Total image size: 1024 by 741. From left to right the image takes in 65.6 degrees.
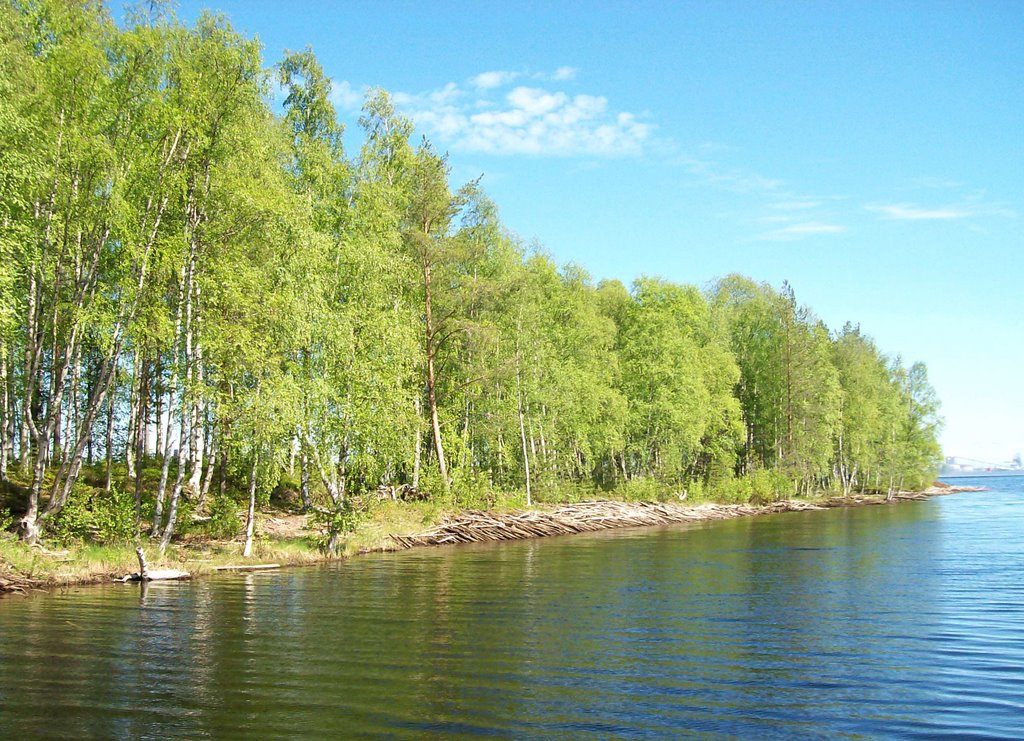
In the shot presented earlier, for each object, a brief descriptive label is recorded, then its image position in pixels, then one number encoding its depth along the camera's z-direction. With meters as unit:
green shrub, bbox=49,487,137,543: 22.77
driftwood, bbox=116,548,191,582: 22.08
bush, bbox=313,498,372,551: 28.55
